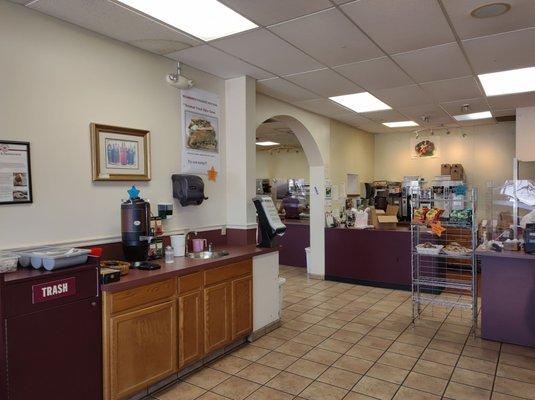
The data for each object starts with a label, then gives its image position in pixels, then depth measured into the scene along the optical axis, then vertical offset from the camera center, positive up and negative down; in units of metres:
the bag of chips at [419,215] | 4.36 -0.27
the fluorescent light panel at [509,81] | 4.36 +1.30
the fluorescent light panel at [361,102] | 5.36 +1.31
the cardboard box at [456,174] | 7.77 +0.34
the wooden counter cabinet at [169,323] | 2.64 -1.01
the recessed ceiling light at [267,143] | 10.58 +1.38
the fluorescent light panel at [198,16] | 2.72 +1.32
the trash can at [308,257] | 6.84 -1.12
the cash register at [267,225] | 4.14 -0.34
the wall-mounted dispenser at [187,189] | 3.73 +0.05
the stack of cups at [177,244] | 3.62 -0.46
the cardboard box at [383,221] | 6.26 -0.47
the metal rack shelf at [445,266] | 4.07 -1.02
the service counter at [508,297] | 3.78 -1.05
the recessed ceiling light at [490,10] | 2.76 +1.30
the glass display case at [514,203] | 4.30 -0.14
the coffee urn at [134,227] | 3.11 -0.26
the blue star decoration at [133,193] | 3.14 +0.01
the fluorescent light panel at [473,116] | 6.53 +1.29
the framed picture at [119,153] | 3.11 +0.35
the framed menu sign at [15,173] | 2.57 +0.15
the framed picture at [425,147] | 8.27 +0.94
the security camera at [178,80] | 3.60 +1.06
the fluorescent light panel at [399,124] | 7.33 +1.30
